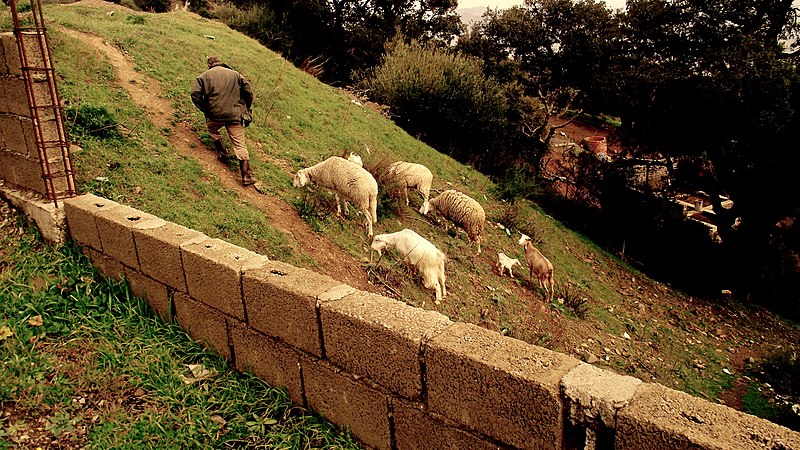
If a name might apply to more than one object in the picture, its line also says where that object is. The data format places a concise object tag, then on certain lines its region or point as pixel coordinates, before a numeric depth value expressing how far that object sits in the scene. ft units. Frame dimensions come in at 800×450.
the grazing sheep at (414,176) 33.45
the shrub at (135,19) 47.60
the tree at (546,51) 73.08
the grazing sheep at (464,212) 32.55
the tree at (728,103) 41.68
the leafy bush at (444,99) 57.00
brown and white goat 32.24
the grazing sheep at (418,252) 24.36
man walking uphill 25.03
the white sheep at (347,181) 26.63
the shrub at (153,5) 77.71
